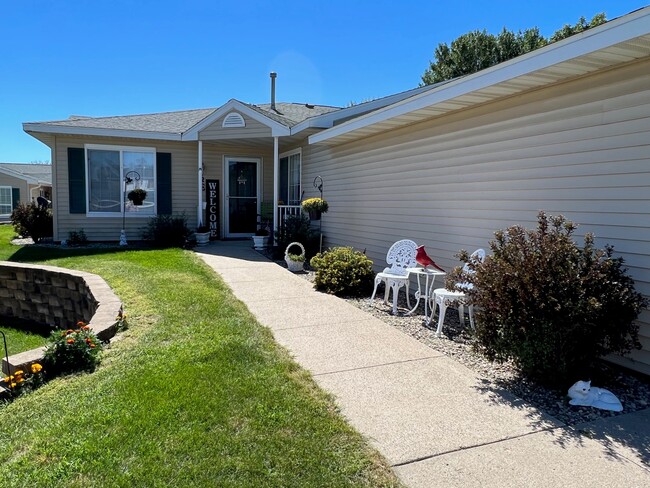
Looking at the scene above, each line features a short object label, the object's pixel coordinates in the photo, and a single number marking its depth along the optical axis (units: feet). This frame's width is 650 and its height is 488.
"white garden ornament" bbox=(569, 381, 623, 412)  9.96
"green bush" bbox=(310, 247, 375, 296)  20.98
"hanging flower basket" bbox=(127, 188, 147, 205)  36.19
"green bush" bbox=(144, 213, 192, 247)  34.09
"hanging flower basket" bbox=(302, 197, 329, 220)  27.45
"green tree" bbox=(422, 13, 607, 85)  77.15
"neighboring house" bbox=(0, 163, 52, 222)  88.53
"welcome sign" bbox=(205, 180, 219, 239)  39.19
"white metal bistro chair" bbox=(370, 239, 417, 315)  18.69
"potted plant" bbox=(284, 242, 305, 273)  26.09
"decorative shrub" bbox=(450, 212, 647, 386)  10.28
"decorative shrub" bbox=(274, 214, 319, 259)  29.89
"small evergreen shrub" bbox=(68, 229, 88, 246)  34.98
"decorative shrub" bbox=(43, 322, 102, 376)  11.41
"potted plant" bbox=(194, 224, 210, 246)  35.27
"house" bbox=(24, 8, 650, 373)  11.84
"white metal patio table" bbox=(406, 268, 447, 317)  16.78
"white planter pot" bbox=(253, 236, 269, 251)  33.94
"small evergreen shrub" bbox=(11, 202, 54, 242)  36.94
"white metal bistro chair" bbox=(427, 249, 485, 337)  14.88
